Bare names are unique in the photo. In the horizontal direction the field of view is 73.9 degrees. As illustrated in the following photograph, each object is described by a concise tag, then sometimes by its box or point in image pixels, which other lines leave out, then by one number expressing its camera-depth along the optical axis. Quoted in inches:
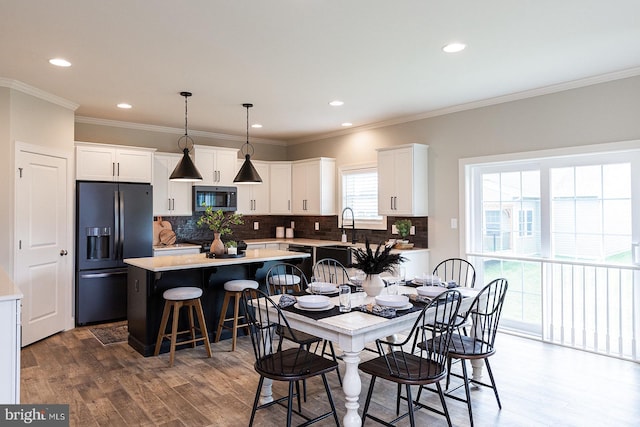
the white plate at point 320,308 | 108.4
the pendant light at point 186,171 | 183.9
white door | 171.6
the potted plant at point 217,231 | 179.8
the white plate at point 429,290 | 122.8
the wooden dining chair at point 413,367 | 95.0
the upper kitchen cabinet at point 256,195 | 275.9
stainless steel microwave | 249.1
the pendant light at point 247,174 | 199.3
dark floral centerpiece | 118.7
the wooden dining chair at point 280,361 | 97.3
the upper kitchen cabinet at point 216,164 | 249.9
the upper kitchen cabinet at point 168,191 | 236.7
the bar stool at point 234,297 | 167.2
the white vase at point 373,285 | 121.5
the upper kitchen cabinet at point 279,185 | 288.4
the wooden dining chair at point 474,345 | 110.5
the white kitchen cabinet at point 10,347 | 92.7
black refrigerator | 201.6
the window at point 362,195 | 245.6
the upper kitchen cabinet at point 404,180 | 211.0
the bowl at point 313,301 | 108.2
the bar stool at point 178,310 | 152.4
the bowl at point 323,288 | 127.2
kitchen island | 161.0
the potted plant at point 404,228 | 217.0
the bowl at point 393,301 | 108.4
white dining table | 94.4
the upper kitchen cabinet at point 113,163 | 205.2
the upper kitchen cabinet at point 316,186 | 265.4
